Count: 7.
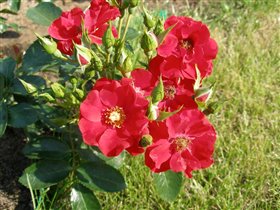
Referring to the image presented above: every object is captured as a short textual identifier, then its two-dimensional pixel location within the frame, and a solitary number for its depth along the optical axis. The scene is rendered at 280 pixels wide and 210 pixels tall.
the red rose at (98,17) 0.34
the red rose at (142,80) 0.33
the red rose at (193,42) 0.34
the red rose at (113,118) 0.32
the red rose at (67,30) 0.36
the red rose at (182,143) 0.33
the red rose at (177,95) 0.34
